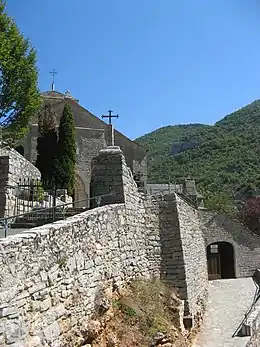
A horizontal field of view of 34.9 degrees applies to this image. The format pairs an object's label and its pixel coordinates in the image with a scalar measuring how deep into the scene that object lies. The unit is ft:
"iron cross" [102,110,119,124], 93.66
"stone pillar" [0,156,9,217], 34.17
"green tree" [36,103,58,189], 77.87
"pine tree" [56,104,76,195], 75.05
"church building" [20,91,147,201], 93.45
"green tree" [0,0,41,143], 50.29
